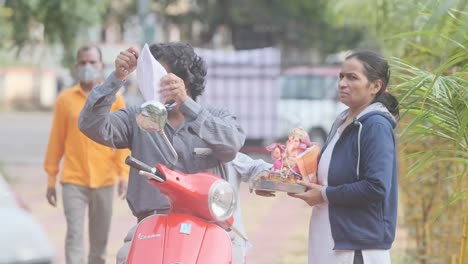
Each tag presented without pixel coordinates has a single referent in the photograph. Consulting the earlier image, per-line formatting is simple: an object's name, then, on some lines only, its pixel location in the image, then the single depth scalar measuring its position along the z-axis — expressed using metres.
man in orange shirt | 10.70
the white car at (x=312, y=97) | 34.44
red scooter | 6.26
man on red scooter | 6.77
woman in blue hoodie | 6.71
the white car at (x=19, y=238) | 7.12
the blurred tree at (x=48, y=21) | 18.97
